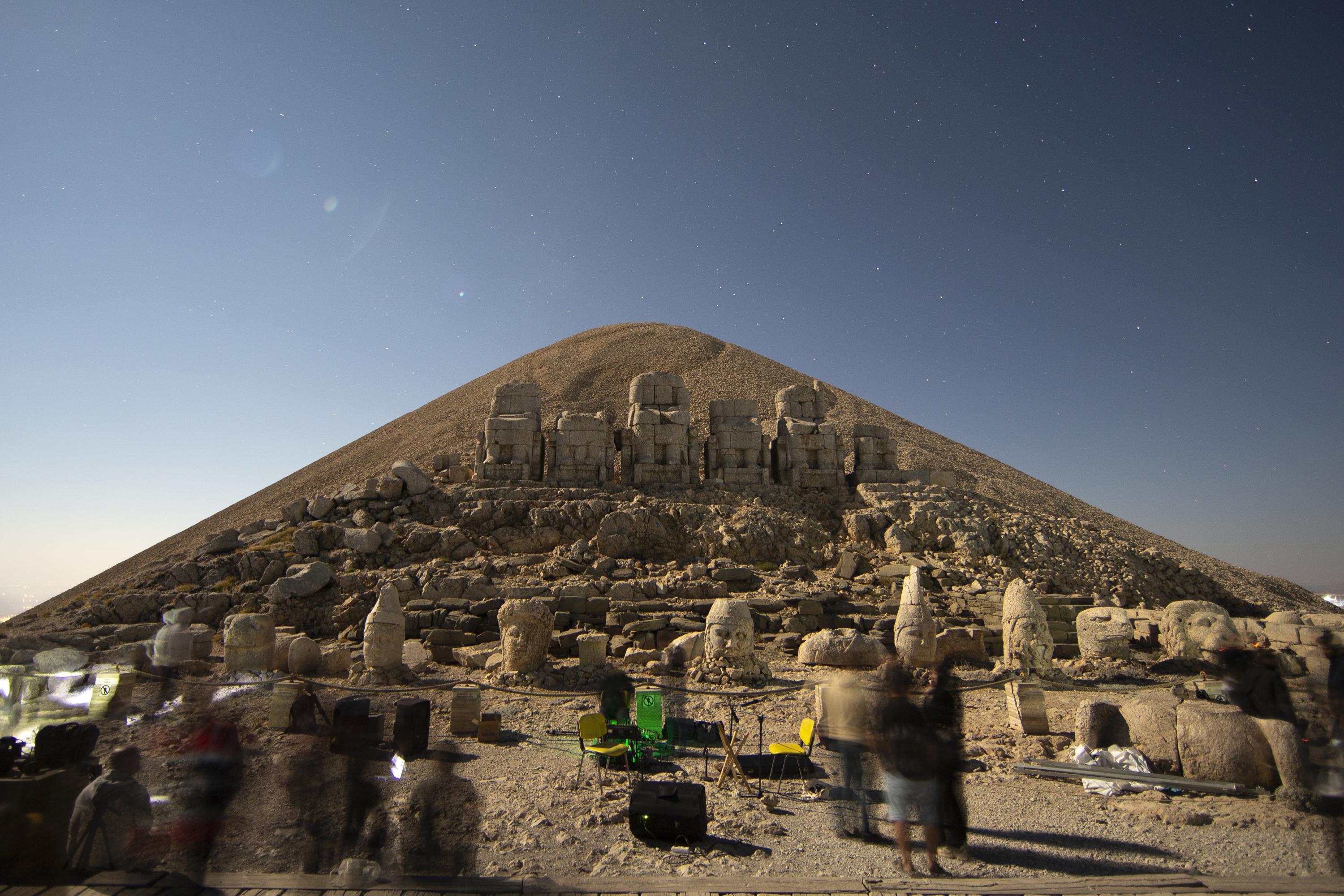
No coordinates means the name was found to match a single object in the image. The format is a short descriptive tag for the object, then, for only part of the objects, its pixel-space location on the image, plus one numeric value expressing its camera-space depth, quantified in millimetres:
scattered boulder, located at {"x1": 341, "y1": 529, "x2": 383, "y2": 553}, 16203
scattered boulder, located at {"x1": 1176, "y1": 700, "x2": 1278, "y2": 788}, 6176
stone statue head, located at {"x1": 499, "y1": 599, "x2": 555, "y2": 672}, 10984
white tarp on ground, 6496
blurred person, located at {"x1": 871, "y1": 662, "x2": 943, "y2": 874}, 4742
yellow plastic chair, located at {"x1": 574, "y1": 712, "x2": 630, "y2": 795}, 7023
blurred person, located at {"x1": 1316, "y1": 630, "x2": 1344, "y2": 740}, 5219
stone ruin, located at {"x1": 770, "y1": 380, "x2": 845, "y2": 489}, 20172
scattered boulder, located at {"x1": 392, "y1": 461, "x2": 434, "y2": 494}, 18312
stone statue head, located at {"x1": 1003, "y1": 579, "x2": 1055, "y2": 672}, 11062
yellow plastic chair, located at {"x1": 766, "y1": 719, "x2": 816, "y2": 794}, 6801
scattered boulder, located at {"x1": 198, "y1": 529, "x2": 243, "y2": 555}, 16703
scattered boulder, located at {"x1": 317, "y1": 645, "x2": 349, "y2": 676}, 11289
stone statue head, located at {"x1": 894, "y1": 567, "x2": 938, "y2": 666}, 11242
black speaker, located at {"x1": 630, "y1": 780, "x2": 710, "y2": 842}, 5375
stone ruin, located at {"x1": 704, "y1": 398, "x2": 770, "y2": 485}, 19906
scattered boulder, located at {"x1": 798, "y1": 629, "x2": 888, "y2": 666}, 11273
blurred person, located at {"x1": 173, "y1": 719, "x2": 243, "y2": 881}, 4965
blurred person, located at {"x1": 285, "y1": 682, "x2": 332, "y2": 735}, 8250
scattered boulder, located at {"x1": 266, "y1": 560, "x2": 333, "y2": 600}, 14609
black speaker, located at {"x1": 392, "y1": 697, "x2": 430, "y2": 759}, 7492
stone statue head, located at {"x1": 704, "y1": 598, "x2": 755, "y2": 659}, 10789
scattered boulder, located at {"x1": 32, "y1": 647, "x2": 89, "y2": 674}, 11461
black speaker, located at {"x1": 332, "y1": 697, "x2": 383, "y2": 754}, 5121
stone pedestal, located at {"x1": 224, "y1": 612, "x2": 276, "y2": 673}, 11023
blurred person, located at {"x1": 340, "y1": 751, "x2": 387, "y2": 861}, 4934
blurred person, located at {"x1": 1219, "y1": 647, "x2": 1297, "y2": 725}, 6180
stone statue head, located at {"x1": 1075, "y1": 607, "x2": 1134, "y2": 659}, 12172
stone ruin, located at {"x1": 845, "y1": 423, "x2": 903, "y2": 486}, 20359
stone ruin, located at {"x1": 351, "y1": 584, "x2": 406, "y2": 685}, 10805
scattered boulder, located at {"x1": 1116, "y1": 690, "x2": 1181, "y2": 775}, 6750
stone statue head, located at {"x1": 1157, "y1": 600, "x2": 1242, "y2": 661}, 11789
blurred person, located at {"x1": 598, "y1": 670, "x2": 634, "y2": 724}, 8305
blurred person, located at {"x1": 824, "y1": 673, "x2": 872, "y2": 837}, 5727
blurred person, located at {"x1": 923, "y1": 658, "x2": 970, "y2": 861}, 4773
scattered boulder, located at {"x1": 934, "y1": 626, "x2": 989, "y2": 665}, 12203
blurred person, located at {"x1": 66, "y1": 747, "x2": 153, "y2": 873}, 4316
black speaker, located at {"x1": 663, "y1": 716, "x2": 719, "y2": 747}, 7746
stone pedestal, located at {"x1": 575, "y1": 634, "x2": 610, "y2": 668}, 11438
